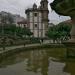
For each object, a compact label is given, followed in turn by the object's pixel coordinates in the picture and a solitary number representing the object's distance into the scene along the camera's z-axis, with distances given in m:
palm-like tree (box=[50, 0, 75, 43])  3.60
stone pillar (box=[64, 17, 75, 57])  3.79
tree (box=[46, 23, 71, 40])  13.37
